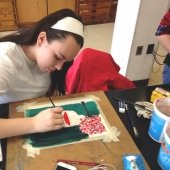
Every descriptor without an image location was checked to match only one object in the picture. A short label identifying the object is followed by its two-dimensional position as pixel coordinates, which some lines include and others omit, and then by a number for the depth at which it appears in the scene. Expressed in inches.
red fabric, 47.0
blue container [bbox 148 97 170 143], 30.0
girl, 31.9
